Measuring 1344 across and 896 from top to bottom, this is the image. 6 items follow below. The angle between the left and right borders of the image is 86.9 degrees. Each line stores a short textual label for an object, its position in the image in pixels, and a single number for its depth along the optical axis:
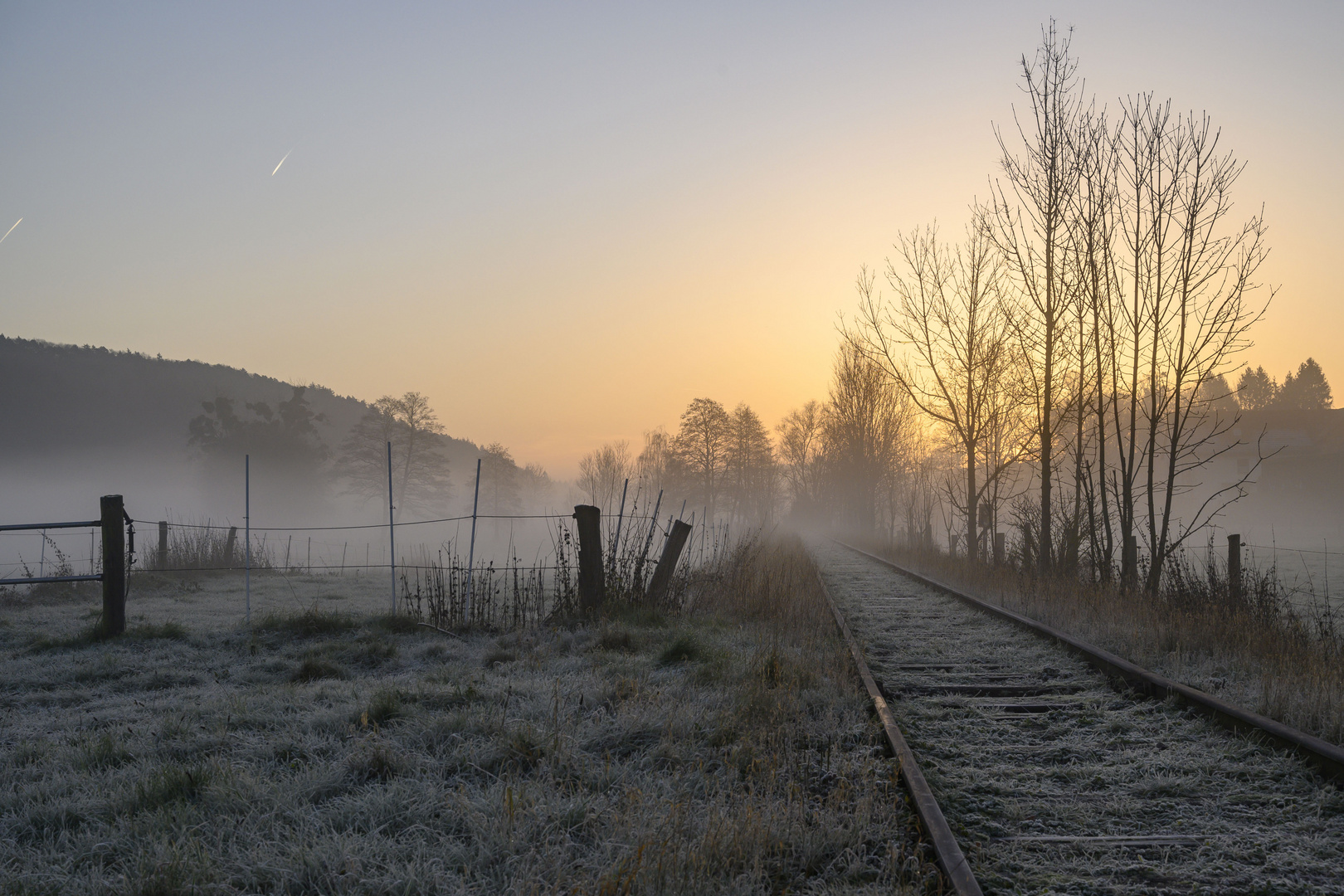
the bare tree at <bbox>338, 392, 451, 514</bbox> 61.94
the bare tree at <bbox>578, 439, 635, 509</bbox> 79.31
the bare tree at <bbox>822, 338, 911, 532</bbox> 35.97
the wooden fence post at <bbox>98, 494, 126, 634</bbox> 7.98
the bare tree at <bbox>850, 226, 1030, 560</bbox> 17.55
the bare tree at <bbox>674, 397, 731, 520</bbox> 63.75
